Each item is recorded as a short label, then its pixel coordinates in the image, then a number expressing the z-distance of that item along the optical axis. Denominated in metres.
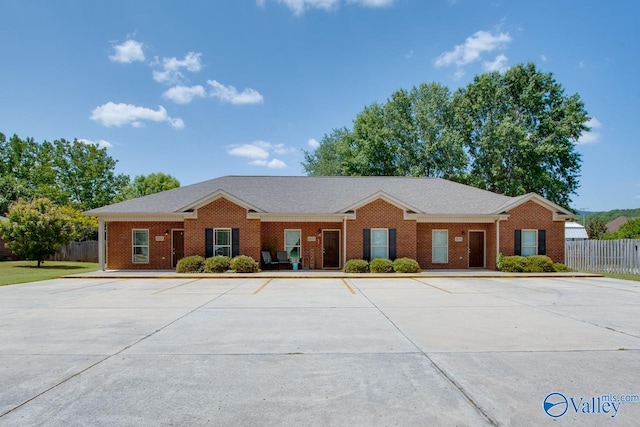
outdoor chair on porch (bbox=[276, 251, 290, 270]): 20.44
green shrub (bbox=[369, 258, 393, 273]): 18.88
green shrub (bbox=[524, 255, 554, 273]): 19.25
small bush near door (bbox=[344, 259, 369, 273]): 18.86
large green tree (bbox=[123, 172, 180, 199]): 58.44
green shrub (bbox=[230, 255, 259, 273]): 18.66
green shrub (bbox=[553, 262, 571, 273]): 19.68
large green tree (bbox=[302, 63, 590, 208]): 33.44
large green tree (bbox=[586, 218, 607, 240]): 49.00
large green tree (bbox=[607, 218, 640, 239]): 33.79
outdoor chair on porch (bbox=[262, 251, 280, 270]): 20.26
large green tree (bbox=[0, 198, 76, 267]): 25.80
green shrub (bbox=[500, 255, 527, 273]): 19.33
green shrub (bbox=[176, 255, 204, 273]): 18.67
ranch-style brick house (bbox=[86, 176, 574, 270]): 19.69
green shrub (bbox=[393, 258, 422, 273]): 18.91
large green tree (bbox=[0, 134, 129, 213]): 49.41
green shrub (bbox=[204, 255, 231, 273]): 18.80
